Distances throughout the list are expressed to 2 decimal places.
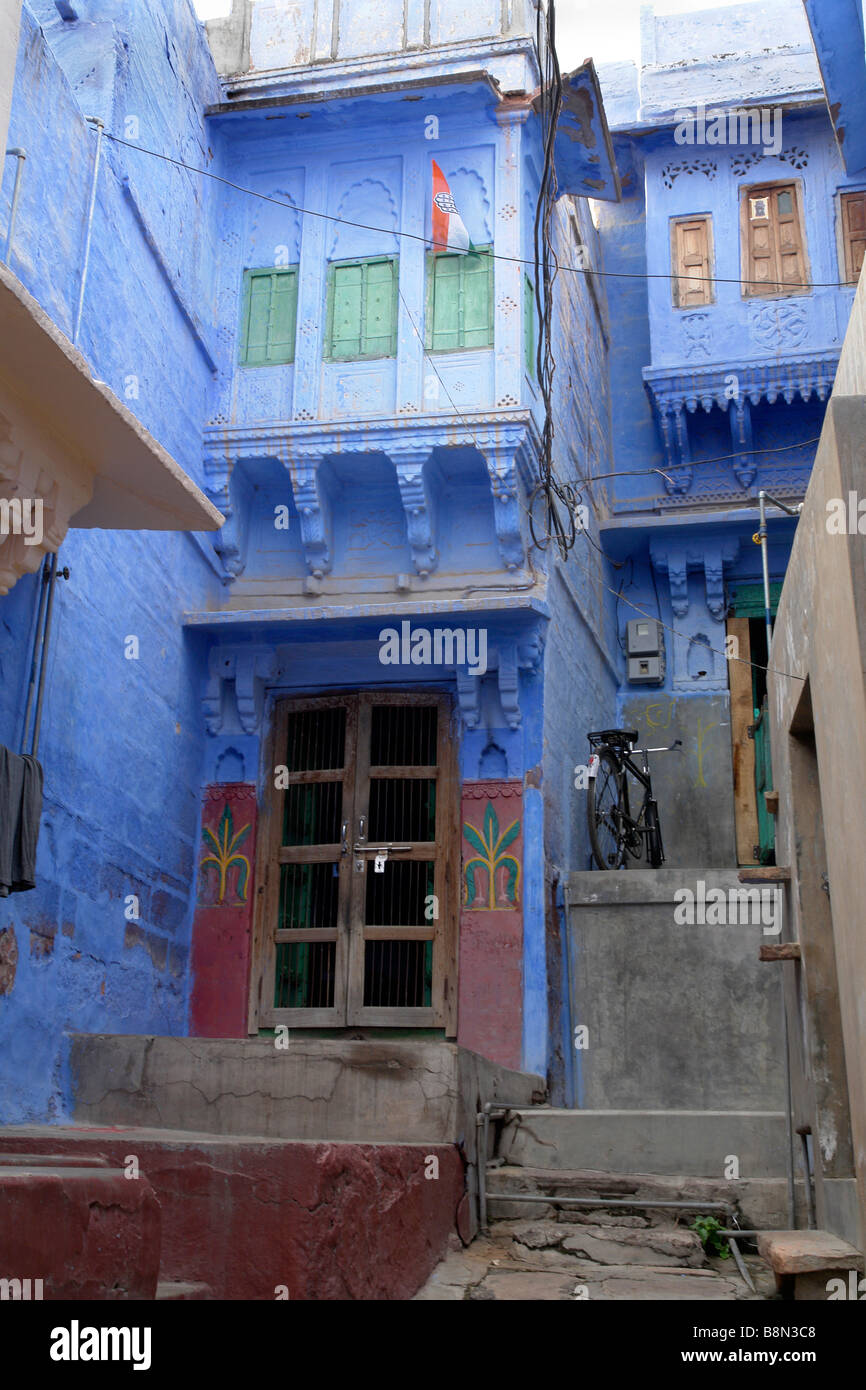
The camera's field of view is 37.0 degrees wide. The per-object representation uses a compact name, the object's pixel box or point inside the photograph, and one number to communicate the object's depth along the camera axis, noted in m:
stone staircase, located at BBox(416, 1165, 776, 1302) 5.63
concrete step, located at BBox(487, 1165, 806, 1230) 6.74
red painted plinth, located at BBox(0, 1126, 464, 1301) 4.74
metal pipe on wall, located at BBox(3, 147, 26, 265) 7.12
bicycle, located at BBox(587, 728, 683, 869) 11.18
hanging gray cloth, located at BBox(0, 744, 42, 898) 6.38
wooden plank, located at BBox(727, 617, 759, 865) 12.81
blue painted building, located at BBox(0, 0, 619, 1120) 9.20
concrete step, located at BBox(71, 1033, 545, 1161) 6.67
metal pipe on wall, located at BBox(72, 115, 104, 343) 8.05
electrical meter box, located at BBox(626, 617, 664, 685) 13.56
